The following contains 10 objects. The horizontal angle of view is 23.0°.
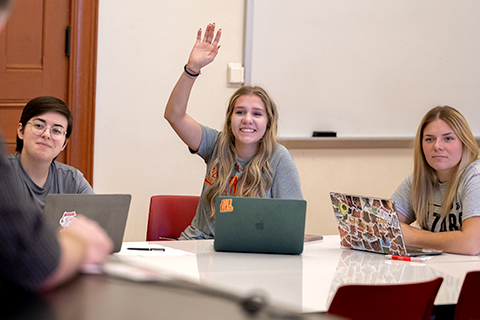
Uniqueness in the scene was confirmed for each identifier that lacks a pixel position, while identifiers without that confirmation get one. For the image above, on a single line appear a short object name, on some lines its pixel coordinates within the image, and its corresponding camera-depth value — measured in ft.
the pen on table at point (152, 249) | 13.71
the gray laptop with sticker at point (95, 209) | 12.64
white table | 11.98
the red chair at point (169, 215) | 15.64
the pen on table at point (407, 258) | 13.51
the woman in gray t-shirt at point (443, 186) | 14.25
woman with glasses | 14.43
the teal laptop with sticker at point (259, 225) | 13.51
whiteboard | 18.83
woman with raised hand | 15.21
